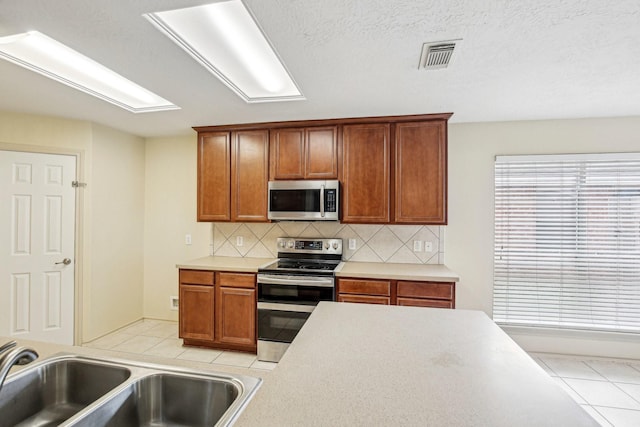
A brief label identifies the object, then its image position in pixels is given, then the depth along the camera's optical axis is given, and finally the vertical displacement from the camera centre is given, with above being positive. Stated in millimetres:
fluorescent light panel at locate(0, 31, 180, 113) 1984 +1131
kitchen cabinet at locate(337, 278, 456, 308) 2670 -684
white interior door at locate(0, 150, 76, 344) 2859 -307
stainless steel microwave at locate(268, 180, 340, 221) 3033 +168
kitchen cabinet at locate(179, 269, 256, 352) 2990 -955
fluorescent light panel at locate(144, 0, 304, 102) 1657 +1121
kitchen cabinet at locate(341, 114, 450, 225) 2938 +462
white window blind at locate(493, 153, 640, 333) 2906 -237
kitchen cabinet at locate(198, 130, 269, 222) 3289 +456
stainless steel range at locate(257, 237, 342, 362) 2775 -778
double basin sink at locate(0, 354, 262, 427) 961 -604
